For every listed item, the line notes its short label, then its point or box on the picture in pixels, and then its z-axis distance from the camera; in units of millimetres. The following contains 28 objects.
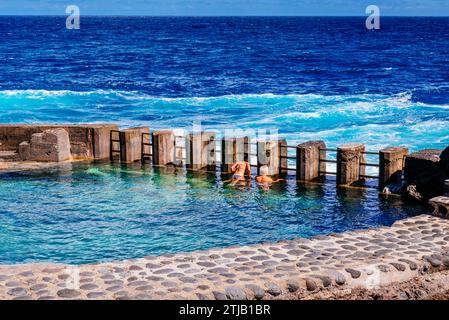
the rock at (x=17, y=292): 9836
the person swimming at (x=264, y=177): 19266
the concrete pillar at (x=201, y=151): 20578
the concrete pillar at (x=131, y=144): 21516
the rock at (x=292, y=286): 10070
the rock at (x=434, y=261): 11156
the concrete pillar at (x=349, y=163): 18422
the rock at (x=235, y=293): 9734
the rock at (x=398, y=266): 10812
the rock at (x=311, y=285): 10203
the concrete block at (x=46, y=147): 21484
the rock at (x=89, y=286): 10047
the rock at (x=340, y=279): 10375
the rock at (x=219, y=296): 9705
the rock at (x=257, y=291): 9844
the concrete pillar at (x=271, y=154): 19562
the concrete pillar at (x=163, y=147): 21078
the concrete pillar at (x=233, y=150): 19969
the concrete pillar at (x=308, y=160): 19016
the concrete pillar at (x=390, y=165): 18031
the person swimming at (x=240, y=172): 19297
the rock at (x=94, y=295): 9690
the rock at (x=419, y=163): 17297
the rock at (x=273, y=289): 9945
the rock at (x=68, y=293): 9734
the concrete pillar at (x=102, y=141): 21766
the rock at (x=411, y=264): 10938
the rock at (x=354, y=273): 10502
